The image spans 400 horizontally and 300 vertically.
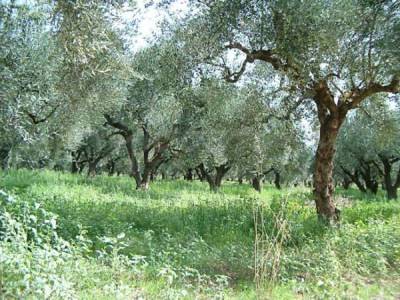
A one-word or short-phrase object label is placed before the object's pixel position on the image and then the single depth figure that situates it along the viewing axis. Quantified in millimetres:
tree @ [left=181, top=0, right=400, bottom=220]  7527
